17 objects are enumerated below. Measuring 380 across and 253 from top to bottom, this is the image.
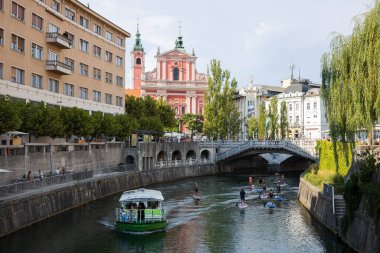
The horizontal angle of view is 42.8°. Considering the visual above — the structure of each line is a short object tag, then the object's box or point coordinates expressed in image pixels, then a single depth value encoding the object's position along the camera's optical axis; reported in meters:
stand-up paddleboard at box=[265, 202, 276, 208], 52.08
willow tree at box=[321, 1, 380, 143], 36.88
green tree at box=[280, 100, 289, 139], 107.94
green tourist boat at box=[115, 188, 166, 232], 39.91
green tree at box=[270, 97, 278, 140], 107.06
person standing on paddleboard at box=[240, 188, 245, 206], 51.88
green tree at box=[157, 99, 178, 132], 106.31
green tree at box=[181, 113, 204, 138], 131.88
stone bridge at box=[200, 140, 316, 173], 89.06
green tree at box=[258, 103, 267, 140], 110.25
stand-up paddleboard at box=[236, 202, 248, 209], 51.66
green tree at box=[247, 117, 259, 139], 124.44
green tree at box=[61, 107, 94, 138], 57.75
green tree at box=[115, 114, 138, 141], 72.46
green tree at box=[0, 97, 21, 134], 42.41
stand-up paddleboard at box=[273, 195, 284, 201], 57.53
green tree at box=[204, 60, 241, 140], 98.12
